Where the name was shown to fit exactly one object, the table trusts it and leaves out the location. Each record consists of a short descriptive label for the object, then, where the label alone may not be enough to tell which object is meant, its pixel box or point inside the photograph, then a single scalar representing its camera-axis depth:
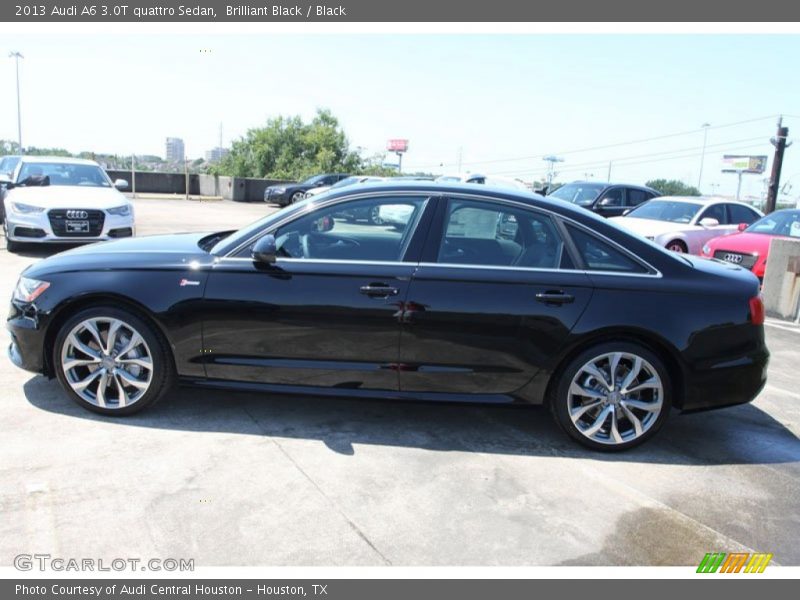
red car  9.57
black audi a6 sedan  3.97
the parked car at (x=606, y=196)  15.04
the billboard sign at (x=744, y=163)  95.27
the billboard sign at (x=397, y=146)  96.12
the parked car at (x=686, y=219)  11.38
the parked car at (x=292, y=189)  27.23
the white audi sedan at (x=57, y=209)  9.69
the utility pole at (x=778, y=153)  15.31
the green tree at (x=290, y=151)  50.38
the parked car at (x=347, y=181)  22.62
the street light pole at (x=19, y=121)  45.91
